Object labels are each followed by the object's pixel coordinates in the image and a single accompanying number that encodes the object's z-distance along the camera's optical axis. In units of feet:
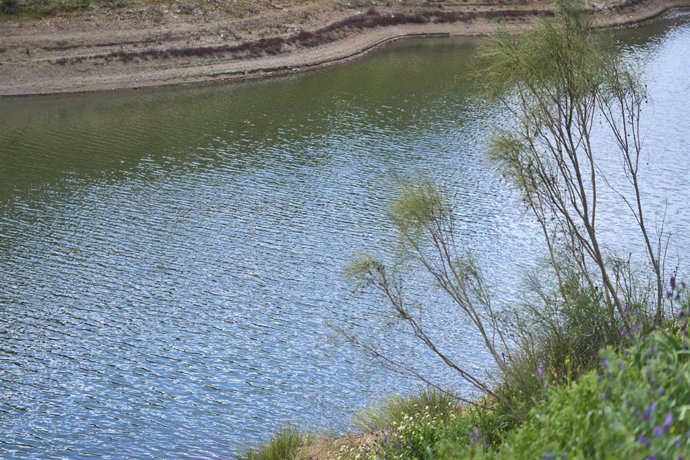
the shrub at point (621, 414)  39.69
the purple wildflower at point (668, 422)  38.88
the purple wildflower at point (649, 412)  40.24
